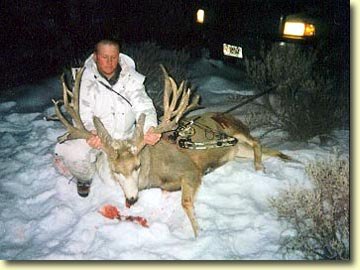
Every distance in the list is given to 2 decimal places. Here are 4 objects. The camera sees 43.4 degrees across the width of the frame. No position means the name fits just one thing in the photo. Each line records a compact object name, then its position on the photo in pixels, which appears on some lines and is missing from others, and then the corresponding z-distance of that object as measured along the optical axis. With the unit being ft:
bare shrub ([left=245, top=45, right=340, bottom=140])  16.42
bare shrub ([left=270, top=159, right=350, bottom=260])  11.28
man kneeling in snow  13.75
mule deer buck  12.46
